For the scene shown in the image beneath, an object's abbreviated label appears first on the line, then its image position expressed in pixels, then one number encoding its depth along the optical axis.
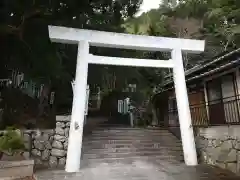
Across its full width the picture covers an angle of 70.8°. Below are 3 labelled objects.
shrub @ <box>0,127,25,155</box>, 4.60
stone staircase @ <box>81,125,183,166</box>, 5.66
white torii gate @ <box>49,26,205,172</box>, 4.76
